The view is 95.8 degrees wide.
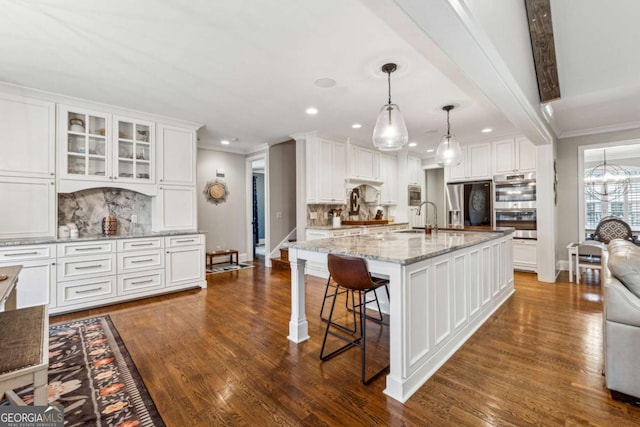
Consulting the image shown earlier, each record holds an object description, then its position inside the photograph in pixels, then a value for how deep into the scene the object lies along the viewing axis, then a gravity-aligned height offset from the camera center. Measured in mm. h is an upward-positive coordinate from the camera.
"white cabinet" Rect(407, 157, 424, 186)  7090 +1074
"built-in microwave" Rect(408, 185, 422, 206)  7188 +484
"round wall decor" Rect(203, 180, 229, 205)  6082 +499
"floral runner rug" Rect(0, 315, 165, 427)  1675 -1149
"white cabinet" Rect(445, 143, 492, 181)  5836 +1025
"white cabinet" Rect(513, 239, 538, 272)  5199 -749
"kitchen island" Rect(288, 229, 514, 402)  1865 -607
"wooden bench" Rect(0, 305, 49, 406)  1128 -588
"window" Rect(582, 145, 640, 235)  7359 +552
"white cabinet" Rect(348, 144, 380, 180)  5918 +1097
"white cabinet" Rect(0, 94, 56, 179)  3225 +915
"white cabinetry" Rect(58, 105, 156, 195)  3609 +880
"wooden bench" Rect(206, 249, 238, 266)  5762 -788
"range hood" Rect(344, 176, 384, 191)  5852 +700
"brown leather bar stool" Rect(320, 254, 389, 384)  1976 -440
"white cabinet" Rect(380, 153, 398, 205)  6629 +838
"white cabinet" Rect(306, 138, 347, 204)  5293 +828
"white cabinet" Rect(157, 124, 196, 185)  4281 +917
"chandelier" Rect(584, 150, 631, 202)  7273 +796
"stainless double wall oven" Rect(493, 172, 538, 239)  5238 +199
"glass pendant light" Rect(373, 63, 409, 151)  2635 +784
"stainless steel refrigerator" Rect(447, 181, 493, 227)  5750 +216
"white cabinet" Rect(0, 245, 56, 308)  3029 -604
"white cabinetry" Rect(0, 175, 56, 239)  3232 +105
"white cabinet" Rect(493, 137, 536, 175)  5336 +1096
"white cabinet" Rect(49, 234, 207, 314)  3369 -700
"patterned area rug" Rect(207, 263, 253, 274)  5531 -1060
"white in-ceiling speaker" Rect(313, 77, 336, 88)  3061 +1436
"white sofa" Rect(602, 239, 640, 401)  1745 -714
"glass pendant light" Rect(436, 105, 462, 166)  3566 +761
